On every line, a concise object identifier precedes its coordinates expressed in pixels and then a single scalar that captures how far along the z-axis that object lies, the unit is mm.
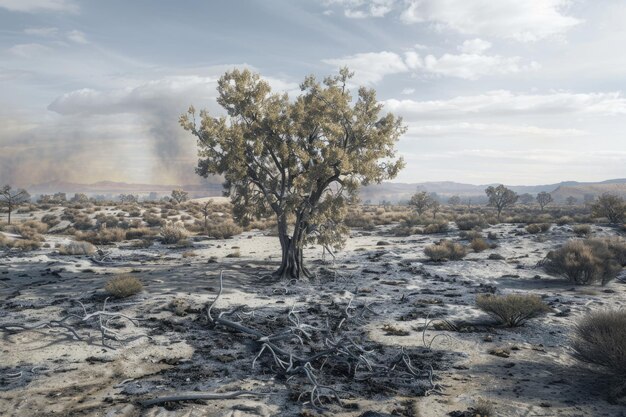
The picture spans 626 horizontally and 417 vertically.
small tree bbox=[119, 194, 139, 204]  86619
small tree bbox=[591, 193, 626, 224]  33812
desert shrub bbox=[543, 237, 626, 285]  15891
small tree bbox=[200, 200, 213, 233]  38062
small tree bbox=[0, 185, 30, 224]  38516
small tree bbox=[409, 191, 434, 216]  52812
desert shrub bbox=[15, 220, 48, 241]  29711
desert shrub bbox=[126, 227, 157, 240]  33844
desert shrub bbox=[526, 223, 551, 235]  30875
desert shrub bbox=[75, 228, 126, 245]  30719
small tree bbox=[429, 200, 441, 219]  54984
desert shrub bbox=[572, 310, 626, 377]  7199
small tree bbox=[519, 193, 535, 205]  131875
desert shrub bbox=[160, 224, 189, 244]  31016
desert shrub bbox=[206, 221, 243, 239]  34188
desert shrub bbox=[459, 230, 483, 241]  28938
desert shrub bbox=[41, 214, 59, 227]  40700
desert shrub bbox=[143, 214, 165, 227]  42812
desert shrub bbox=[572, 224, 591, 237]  27906
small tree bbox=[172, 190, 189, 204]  63969
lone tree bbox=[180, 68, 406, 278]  16297
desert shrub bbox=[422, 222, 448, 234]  35938
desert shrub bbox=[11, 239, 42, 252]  25391
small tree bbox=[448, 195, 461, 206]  134350
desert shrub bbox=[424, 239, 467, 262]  22516
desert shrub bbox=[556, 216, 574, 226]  34875
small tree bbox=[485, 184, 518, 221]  53469
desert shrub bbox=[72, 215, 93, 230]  39500
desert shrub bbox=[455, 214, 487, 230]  36262
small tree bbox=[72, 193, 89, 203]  72362
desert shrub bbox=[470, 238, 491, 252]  25216
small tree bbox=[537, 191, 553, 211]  73494
